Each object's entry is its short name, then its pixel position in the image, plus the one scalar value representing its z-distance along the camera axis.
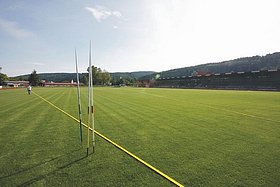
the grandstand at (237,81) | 52.39
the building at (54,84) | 130.95
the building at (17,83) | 108.54
